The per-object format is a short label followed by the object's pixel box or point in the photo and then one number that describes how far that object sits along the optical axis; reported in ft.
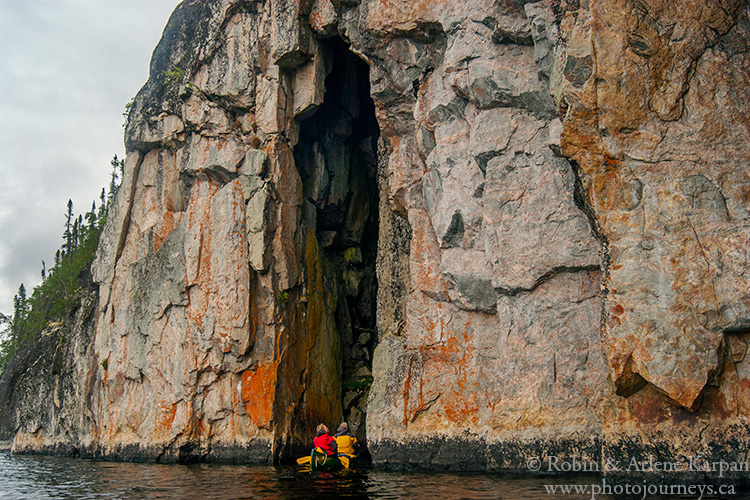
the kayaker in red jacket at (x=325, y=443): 52.85
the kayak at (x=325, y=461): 51.97
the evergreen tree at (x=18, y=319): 137.02
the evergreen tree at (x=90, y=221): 119.99
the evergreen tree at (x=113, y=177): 148.42
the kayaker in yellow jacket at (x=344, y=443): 53.93
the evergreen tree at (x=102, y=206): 133.55
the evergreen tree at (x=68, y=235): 170.40
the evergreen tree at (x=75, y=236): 182.50
